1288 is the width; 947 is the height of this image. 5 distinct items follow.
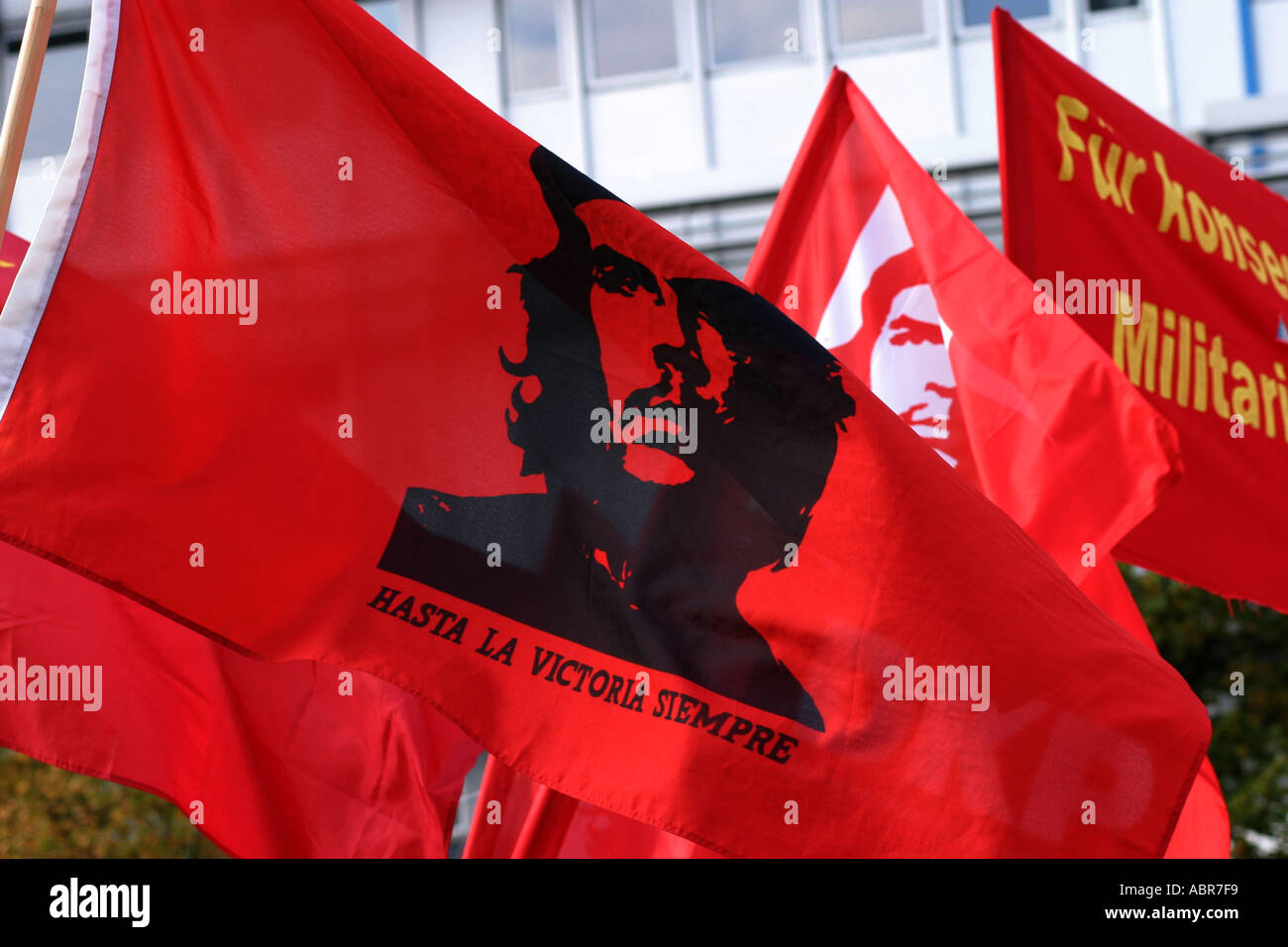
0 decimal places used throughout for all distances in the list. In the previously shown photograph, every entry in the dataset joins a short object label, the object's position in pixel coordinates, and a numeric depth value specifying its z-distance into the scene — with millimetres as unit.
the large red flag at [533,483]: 3490
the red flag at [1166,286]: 5605
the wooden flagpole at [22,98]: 3322
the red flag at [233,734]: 4449
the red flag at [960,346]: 4816
